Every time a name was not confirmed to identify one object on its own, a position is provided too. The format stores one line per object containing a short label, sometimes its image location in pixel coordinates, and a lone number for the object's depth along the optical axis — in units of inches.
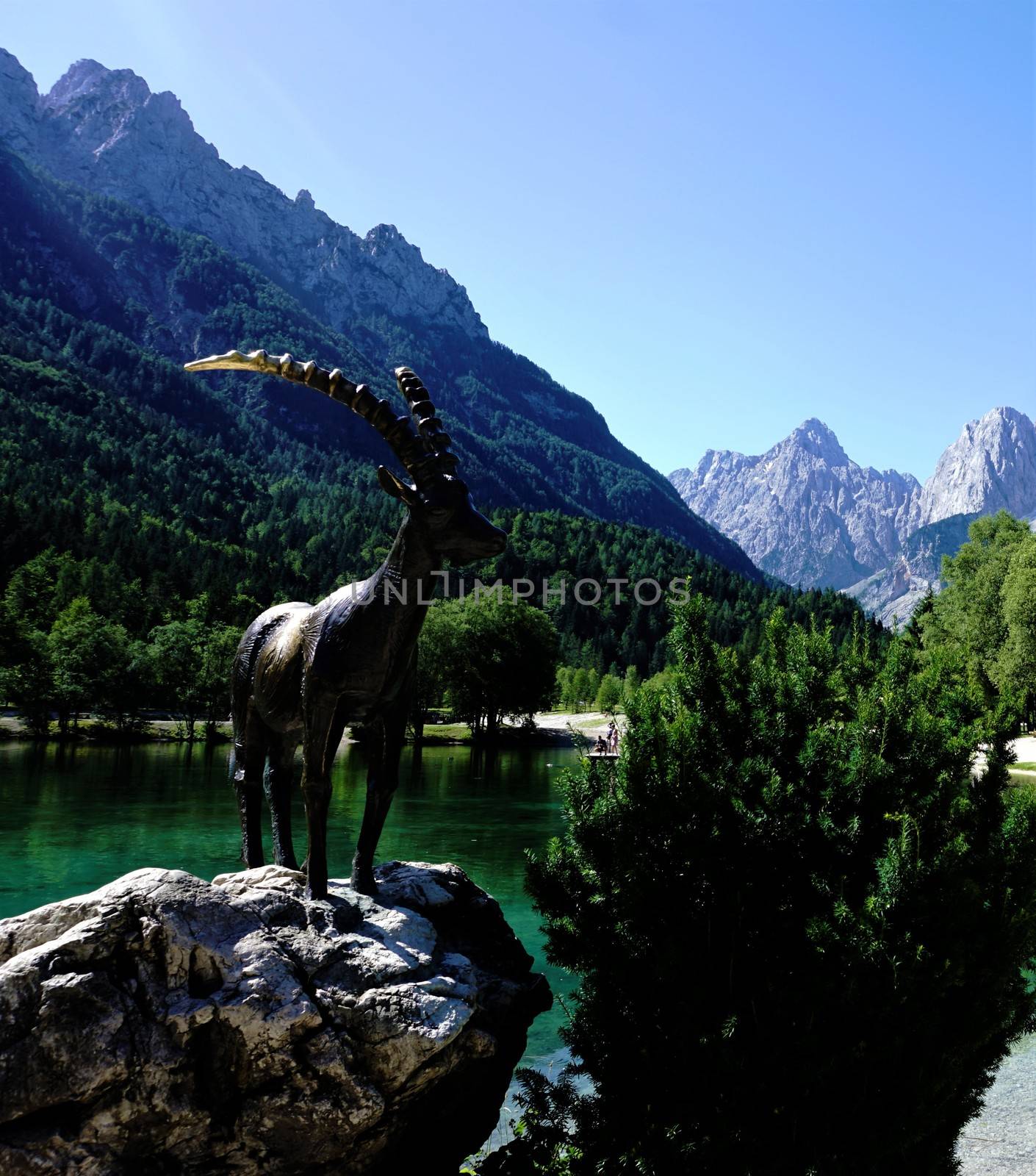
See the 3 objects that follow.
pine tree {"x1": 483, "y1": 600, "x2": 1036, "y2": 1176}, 194.9
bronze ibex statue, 259.1
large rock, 200.4
